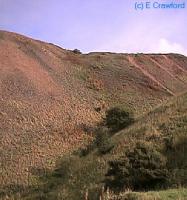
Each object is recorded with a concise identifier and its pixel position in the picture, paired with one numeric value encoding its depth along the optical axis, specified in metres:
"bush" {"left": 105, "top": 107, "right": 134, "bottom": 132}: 37.56
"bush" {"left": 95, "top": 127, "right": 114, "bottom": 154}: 28.54
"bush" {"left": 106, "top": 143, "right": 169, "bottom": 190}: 19.36
